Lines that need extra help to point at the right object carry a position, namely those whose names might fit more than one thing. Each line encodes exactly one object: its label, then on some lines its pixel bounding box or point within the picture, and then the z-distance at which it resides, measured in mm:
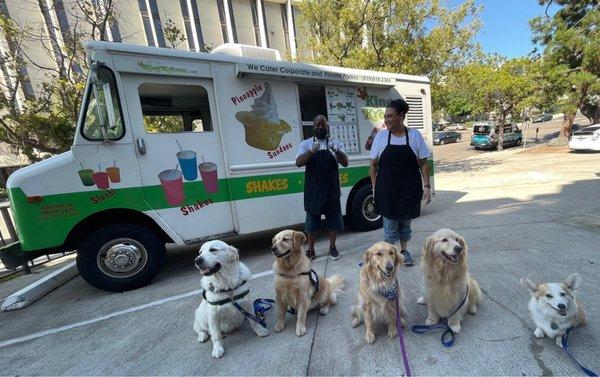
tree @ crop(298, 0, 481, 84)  9906
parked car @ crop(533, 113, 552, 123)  48038
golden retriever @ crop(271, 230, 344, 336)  2562
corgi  1948
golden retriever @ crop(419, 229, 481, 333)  2225
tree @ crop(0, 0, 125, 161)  7488
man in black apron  3824
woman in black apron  3174
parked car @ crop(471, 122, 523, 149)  22797
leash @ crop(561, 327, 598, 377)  1796
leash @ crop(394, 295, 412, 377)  1935
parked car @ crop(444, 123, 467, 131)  52500
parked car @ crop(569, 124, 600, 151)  14461
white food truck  3395
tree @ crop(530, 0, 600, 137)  15531
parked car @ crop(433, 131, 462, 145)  33406
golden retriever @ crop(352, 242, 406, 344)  2244
